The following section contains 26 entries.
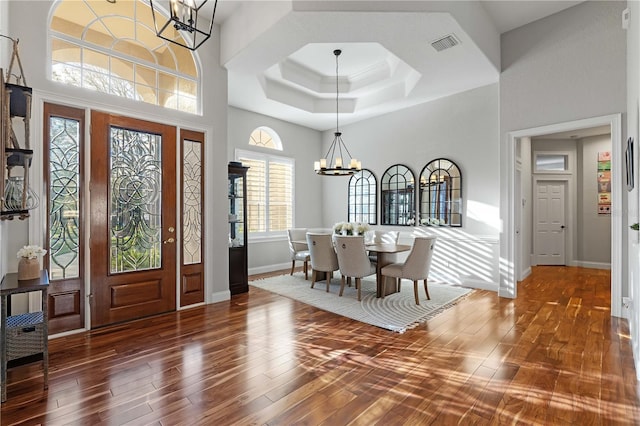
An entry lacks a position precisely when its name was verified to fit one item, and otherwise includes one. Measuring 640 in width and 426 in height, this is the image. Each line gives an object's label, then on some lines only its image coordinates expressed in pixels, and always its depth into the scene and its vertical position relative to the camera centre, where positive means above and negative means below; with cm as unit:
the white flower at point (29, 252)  255 -31
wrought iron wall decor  221 +45
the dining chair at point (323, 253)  502 -65
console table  219 -87
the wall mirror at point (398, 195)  635 +33
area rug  383 -125
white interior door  740 -30
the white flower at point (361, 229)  514 -27
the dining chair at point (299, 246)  597 -67
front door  354 -6
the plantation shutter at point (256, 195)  655 +36
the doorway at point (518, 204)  385 +9
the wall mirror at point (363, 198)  700 +31
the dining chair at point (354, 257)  452 -64
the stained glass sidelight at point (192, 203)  423 +13
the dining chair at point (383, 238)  528 -50
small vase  254 -44
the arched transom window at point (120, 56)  339 +183
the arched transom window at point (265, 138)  674 +159
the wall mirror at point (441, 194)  572 +32
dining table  464 -71
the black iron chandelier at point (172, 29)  399 +239
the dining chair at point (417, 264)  436 -72
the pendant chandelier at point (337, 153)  755 +141
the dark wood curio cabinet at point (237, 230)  498 -28
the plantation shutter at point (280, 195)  698 +37
